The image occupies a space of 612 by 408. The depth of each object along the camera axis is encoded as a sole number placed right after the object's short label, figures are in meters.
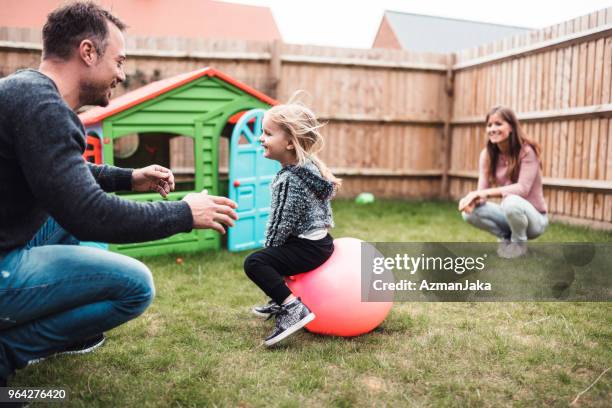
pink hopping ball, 2.93
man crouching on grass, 1.84
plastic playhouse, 4.81
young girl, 2.93
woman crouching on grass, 4.73
